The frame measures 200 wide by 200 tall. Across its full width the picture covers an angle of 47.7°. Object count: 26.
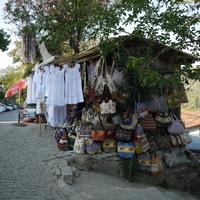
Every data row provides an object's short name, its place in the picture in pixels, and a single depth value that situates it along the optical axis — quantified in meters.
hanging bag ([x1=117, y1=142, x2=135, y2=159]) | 6.04
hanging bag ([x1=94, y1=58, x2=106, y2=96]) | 5.98
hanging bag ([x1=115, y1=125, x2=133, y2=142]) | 6.00
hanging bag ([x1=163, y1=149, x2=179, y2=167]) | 6.84
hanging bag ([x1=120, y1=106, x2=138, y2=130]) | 6.00
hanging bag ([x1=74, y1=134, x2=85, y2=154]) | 5.89
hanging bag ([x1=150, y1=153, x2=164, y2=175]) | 6.39
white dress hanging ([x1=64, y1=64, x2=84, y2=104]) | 6.29
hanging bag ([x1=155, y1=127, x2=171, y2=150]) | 6.77
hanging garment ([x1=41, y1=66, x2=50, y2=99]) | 6.90
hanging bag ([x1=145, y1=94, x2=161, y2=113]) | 6.38
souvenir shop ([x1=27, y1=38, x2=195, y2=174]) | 6.02
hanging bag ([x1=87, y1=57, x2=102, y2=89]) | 6.24
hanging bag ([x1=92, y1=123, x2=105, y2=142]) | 5.92
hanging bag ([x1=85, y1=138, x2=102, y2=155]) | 5.90
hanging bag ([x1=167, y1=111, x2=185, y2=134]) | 6.92
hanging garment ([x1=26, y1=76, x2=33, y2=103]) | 8.41
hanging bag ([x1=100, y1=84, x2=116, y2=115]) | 5.86
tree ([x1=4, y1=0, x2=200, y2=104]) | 4.28
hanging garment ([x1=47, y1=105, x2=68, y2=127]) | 7.35
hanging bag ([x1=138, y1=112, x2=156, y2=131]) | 6.35
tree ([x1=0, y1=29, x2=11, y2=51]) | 15.28
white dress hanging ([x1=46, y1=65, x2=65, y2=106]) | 6.26
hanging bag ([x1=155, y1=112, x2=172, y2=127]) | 6.64
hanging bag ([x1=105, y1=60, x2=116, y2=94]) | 5.83
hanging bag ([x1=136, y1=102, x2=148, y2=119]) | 6.18
